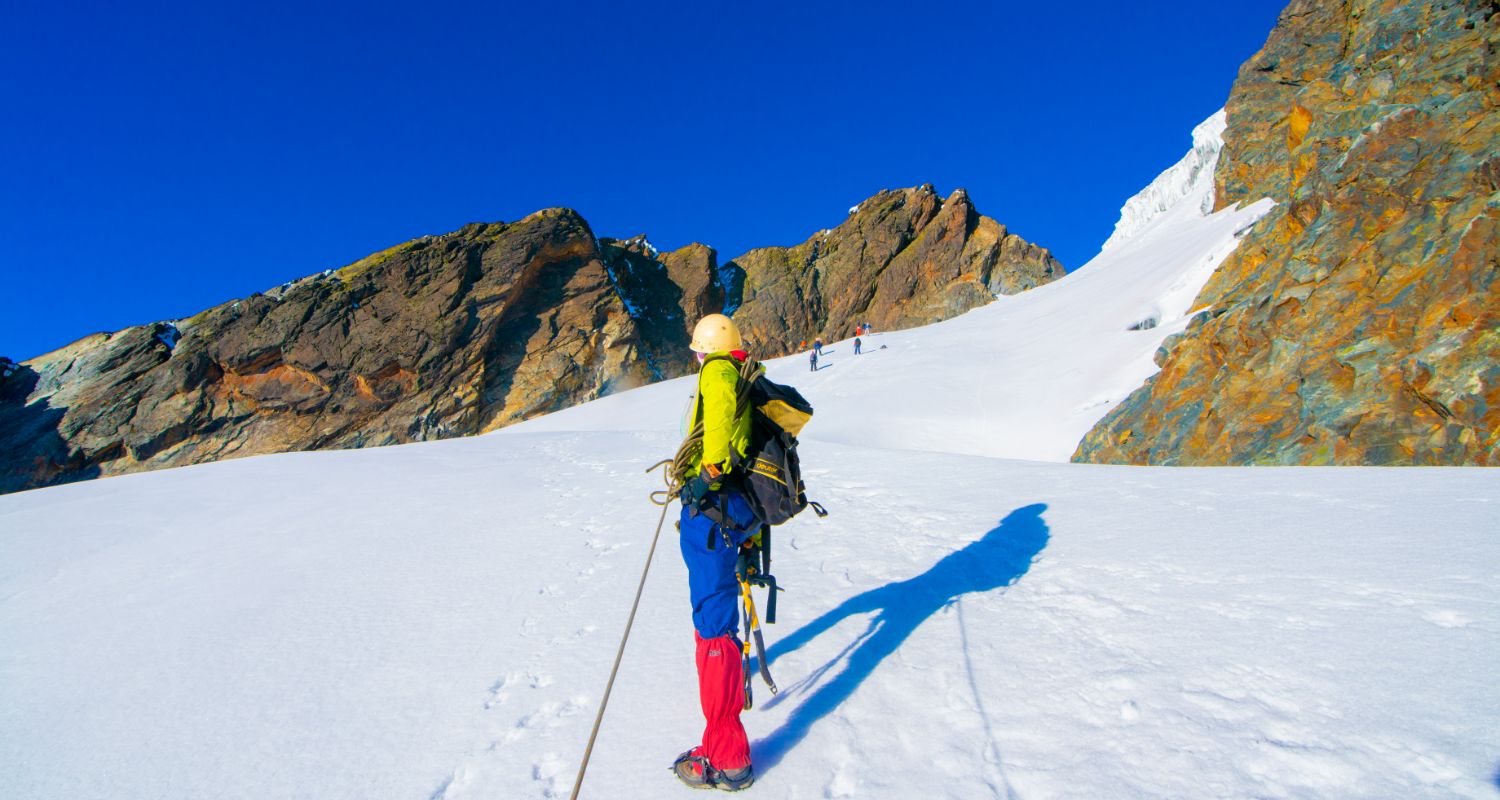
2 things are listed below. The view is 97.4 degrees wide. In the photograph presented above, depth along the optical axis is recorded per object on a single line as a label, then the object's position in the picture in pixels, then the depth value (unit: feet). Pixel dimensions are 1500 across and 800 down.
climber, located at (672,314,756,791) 9.59
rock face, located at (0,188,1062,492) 142.61
